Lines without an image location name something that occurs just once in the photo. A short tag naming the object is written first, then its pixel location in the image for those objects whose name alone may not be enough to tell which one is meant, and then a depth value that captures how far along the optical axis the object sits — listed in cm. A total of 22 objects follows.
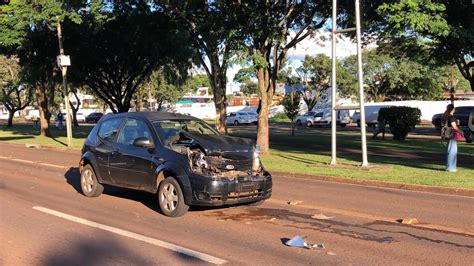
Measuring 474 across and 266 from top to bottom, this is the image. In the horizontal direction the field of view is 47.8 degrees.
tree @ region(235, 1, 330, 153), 1778
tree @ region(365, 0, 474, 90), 1361
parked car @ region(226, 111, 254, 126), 5672
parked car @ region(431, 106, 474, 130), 3181
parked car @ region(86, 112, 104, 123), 7595
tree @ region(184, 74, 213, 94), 12051
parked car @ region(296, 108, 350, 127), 4772
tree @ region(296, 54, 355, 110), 6625
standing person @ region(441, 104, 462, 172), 1355
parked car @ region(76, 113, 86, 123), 8250
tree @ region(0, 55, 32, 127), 5446
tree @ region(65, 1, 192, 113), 2647
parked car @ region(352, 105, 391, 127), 4778
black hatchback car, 820
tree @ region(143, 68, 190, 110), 7464
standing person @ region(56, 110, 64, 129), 5163
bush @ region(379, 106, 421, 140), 2622
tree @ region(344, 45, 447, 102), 6500
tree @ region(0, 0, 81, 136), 2314
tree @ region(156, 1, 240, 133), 1750
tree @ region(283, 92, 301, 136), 3253
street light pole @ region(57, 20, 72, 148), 2394
